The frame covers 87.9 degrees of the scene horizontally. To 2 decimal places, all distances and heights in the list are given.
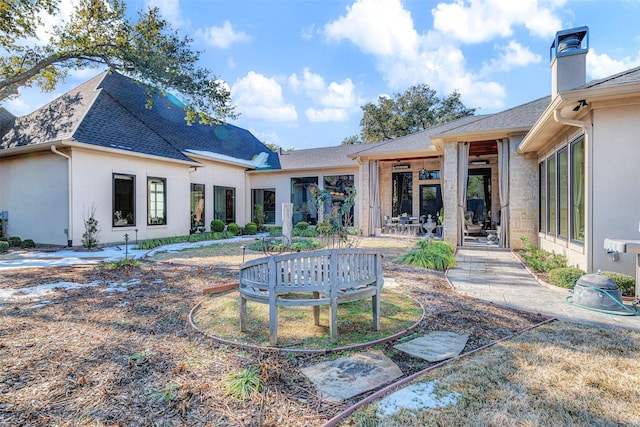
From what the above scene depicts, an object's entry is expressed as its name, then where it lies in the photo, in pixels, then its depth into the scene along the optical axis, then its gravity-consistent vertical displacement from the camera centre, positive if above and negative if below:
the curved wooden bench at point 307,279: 3.07 -0.64
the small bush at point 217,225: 14.14 -0.55
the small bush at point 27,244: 10.07 -0.95
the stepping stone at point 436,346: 2.89 -1.25
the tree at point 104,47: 10.09 +5.25
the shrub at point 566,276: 5.11 -1.04
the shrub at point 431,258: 6.92 -1.01
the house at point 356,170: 5.14 +1.32
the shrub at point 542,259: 6.24 -0.99
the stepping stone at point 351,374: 2.31 -1.24
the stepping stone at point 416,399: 2.10 -1.24
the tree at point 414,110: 27.84 +8.64
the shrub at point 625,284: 4.51 -1.00
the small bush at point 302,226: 15.70 -0.67
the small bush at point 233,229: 14.53 -0.74
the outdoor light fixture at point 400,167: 14.89 +2.02
